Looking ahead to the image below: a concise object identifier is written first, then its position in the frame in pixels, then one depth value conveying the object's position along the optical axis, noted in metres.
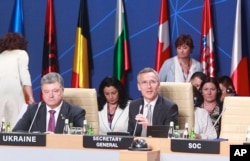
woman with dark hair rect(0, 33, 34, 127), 14.12
